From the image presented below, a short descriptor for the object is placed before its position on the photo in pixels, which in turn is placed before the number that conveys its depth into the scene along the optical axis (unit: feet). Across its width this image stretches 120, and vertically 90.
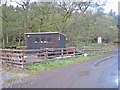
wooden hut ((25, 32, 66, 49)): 35.71
